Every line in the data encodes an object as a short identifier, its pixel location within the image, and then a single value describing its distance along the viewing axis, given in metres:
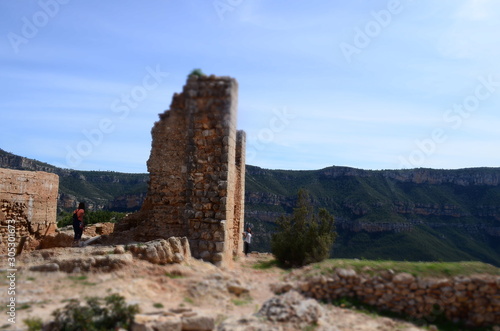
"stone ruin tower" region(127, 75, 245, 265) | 10.04
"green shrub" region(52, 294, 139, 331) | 5.32
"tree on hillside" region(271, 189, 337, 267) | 12.80
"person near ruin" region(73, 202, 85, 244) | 11.91
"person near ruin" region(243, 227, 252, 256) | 15.72
